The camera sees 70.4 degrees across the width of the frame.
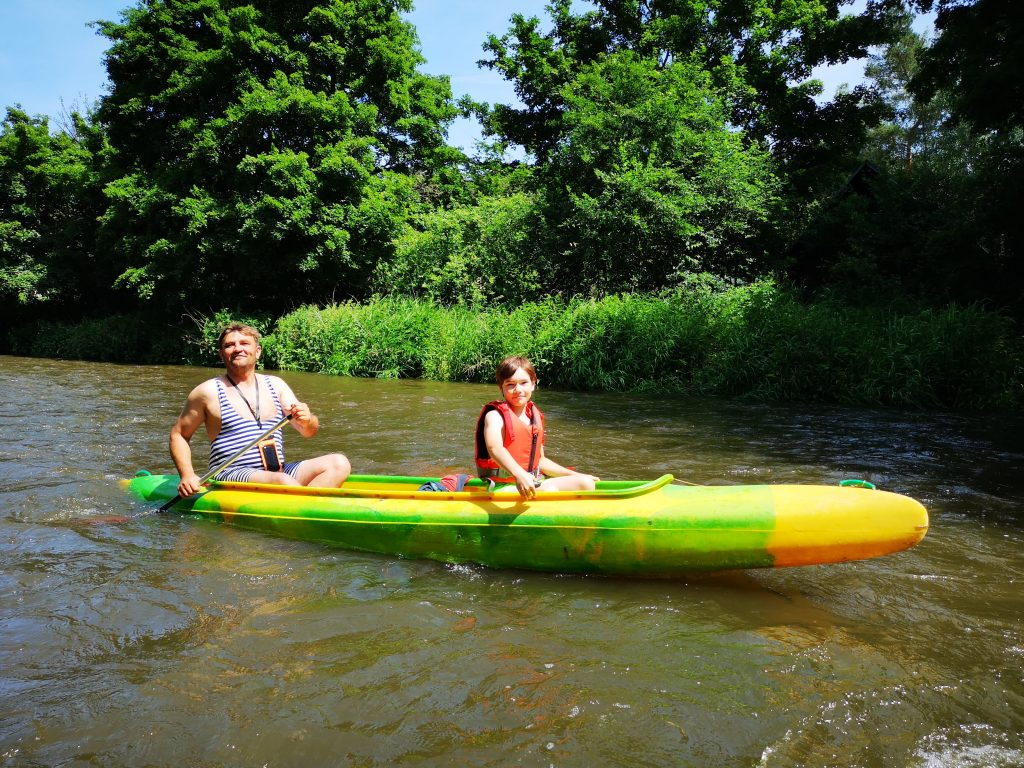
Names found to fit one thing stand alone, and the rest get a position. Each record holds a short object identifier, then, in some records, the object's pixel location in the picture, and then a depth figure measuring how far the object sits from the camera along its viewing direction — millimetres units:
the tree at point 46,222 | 24172
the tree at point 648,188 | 15375
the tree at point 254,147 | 18391
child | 3928
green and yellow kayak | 3285
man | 4629
